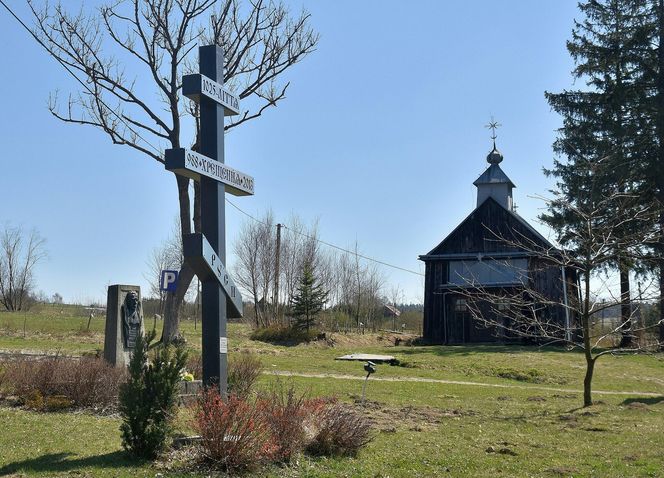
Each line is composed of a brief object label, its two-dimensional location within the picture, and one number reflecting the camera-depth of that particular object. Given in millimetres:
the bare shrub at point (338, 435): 9195
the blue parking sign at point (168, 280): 22797
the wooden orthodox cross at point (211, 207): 9125
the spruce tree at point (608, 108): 35188
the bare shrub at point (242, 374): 12097
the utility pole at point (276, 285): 39500
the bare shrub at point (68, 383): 11477
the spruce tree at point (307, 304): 33844
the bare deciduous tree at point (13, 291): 60438
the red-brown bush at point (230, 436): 7984
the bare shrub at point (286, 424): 8594
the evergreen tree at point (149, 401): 8102
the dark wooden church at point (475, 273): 37875
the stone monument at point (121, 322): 14695
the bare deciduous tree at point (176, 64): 26672
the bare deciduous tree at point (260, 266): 44250
